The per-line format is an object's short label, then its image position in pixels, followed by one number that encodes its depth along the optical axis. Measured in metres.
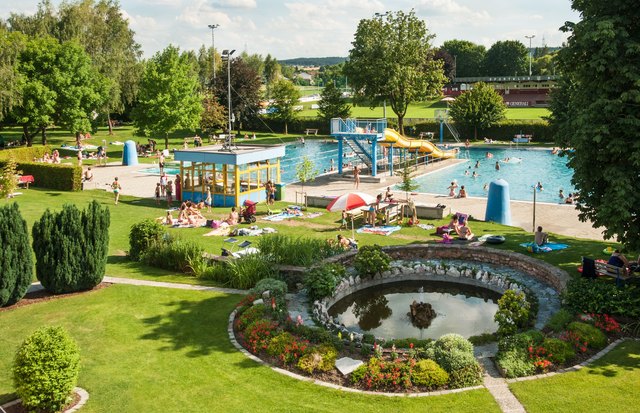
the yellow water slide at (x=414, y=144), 44.44
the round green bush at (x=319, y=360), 12.12
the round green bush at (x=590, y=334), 12.77
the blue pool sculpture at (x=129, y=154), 46.94
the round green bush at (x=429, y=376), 11.50
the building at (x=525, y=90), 101.12
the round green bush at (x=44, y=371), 10.39
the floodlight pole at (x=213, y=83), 71.72
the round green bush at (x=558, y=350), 12.13
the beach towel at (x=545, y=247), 20.53
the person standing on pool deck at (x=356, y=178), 38.41
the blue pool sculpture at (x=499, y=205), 26.09
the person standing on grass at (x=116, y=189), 31.78
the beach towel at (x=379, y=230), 24.61
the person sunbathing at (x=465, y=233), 22.50
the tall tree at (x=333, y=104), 71.62
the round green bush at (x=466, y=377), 11.51
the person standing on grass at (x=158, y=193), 31.64
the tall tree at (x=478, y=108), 64.12
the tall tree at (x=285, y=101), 74.62
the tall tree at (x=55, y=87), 46.84
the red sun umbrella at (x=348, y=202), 22.54
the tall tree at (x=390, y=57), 52.41
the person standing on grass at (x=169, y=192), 31.21
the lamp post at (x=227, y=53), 31.36
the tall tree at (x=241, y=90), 71.06
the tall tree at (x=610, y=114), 14.22
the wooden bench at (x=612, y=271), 16.19
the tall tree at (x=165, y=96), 51.66
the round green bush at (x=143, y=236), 21.00
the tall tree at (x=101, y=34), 55.56
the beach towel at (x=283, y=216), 27.71
